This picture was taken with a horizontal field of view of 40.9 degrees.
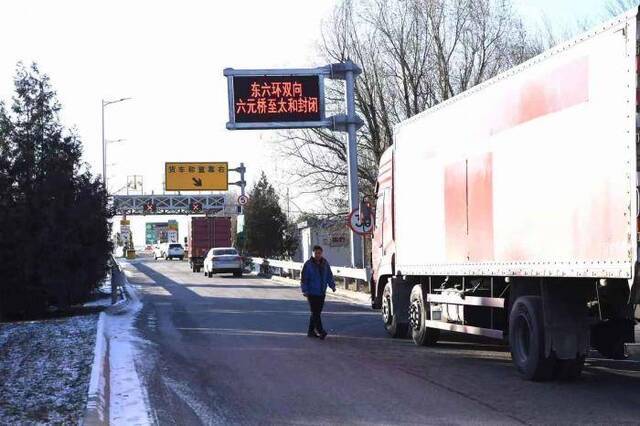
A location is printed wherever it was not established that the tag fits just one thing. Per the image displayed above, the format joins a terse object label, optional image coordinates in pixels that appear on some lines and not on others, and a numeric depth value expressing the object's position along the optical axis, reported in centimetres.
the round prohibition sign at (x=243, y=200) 5000
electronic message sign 2903
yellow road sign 6306
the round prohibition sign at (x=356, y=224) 2339
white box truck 805
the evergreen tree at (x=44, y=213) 2141
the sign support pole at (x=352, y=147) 2952
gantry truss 8838
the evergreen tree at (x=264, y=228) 4997
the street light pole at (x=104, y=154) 5306
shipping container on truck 5103
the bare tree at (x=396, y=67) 3462
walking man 1521
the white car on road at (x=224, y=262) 4212
